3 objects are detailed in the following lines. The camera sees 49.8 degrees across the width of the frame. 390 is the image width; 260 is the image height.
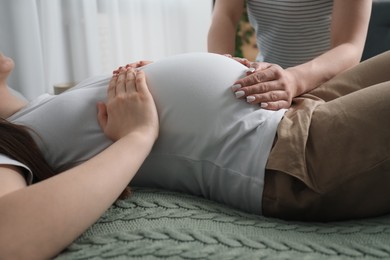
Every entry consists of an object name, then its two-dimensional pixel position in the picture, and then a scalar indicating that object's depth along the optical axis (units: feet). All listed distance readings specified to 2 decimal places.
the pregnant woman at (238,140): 2.27
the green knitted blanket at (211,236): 1.95
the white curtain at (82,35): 6.63
